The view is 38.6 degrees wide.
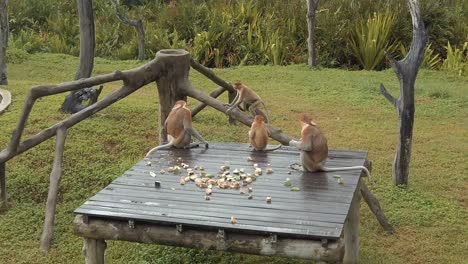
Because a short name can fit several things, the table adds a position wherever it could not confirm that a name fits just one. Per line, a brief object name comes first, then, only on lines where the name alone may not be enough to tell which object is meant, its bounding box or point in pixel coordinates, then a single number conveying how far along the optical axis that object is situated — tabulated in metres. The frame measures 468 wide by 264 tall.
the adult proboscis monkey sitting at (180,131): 5.82
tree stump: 6.82
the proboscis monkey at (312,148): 5.09
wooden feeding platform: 4.12
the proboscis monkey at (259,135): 5.64
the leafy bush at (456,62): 12.42
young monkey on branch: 7.16
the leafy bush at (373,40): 12.93
